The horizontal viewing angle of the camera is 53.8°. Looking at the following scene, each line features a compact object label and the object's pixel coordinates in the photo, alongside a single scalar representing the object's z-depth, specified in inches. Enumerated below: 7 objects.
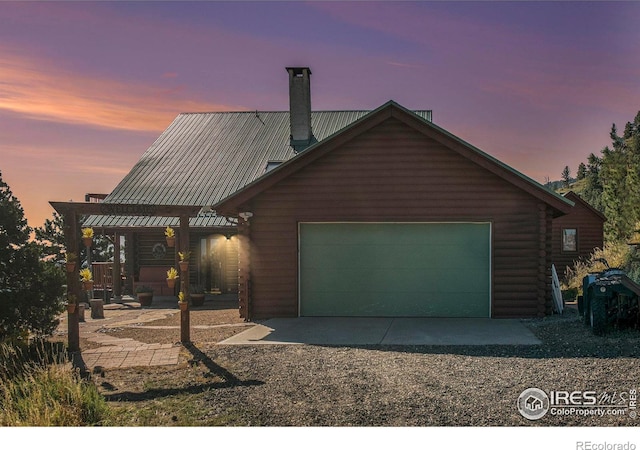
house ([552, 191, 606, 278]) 1191.6
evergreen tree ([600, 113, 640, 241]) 944.9
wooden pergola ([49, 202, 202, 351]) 458.6
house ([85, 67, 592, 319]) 563.8
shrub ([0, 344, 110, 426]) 281.5
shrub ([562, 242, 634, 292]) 816.9
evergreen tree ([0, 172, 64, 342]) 468.4
